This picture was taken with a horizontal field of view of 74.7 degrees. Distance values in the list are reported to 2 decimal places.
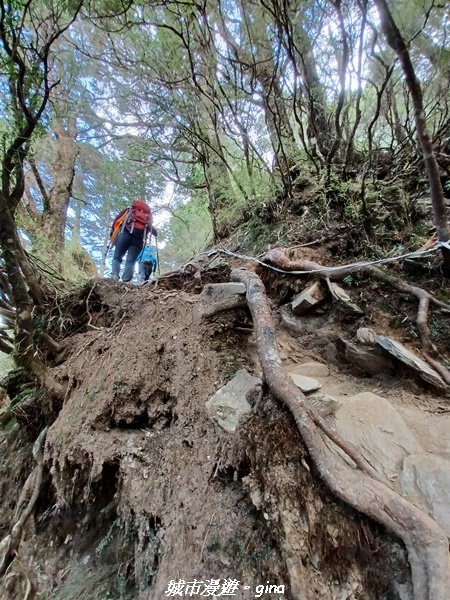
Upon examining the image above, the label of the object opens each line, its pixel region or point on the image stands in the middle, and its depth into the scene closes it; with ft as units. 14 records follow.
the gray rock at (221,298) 10.59
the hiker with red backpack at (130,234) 18.22
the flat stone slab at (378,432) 6.20
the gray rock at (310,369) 9.60
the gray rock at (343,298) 10.28
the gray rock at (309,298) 11.15
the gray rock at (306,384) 7.91
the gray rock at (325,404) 7.22
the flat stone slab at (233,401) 7.78
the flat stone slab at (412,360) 7.81
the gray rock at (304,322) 10.99
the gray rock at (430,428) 6.36
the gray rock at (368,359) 8.84
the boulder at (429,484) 5.18
